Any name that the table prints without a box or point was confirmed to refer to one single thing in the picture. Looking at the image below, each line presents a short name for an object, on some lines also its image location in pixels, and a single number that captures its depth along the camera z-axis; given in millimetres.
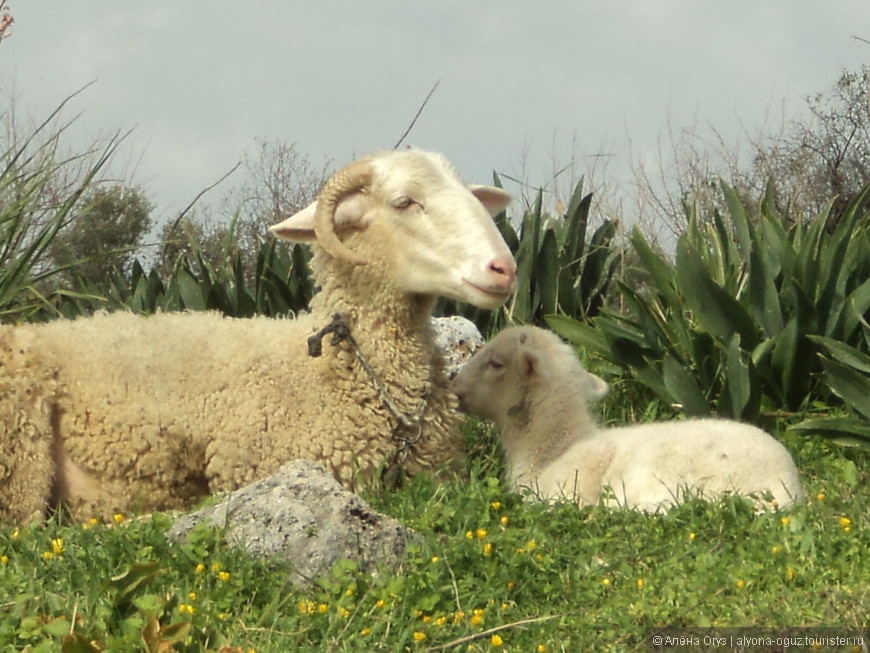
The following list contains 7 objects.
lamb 10656
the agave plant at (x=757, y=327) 13289
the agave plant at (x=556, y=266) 17719
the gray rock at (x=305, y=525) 8578
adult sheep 10625
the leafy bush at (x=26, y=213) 14086
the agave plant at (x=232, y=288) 17562
